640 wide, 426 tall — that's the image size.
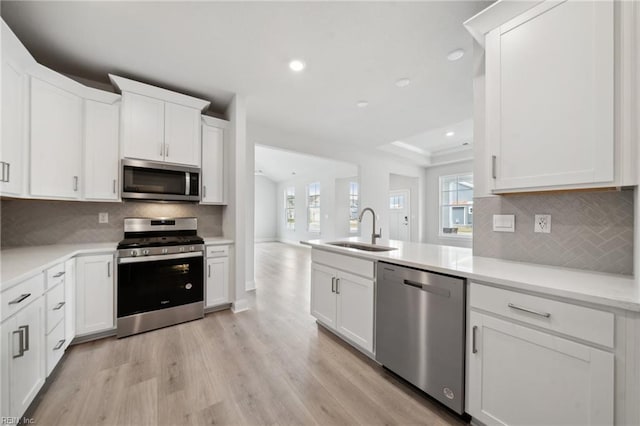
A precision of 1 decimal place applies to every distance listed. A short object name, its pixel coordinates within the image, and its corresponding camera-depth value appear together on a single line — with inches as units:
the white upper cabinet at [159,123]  100.1
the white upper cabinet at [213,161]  121.3
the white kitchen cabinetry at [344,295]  77.7
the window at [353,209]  306.1
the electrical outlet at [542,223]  60.7
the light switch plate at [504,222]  66.6
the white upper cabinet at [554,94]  44.7
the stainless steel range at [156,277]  94.3
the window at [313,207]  354.0
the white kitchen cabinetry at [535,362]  38.5
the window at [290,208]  395.6
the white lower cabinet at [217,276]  114.3
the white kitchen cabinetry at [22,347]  47.5
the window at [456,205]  257.6
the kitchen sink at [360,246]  92.4
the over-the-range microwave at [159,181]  100.5
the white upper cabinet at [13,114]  67.0
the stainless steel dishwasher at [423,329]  55.2
